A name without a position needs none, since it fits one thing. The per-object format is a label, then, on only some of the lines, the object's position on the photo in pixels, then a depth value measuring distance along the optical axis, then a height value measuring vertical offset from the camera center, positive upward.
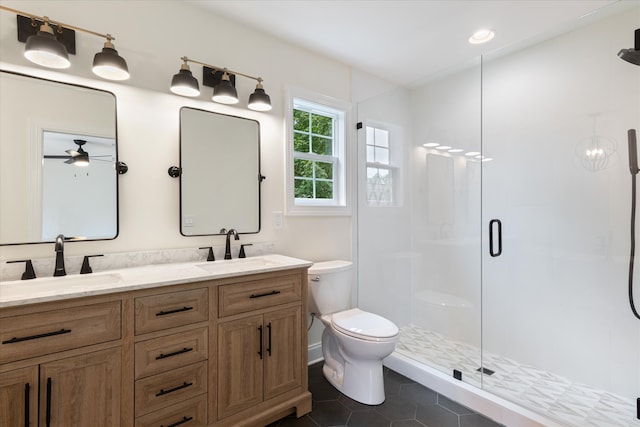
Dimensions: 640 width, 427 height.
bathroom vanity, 1.13 -0.60
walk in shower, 2.01 -0.06
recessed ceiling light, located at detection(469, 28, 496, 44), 2.29 +1.40
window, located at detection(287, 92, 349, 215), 2.49 +0.49
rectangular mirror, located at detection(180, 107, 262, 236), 1.95 +0.28
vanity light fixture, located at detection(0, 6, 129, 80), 1.36 +0.80
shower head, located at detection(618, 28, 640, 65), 1.76 +0.98
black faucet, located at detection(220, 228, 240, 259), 2.04 -0.17
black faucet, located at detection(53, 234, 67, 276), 1.50 -0.22
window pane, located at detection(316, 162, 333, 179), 2.69 +0.40
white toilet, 1.92 -0.80
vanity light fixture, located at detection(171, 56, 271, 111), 1.80 +0.82
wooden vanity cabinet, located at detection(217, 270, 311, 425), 1.58 -0.77
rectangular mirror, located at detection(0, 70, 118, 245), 1.46 +0.27
